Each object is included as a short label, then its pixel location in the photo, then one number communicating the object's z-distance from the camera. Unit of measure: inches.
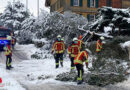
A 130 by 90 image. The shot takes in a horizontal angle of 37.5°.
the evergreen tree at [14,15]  1413.6
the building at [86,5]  1060.5
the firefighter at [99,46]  505.4
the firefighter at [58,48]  433.4
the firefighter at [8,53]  432.5
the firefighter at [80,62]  293.4
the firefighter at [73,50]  373.1
